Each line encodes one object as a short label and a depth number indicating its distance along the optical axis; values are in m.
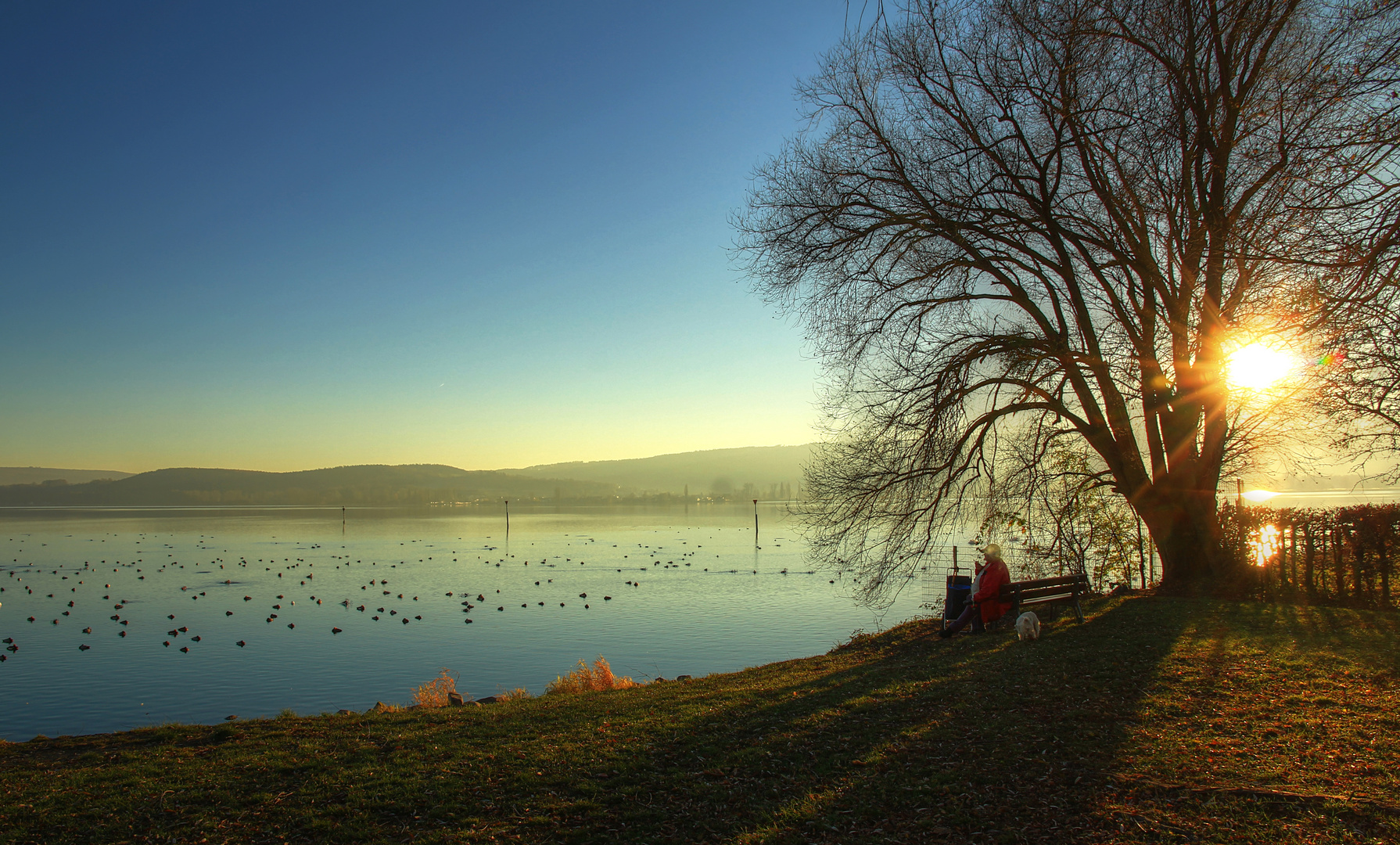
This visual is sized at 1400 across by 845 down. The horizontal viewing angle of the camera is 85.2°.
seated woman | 13.98
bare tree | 13.12
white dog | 12.52
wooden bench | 14.41
